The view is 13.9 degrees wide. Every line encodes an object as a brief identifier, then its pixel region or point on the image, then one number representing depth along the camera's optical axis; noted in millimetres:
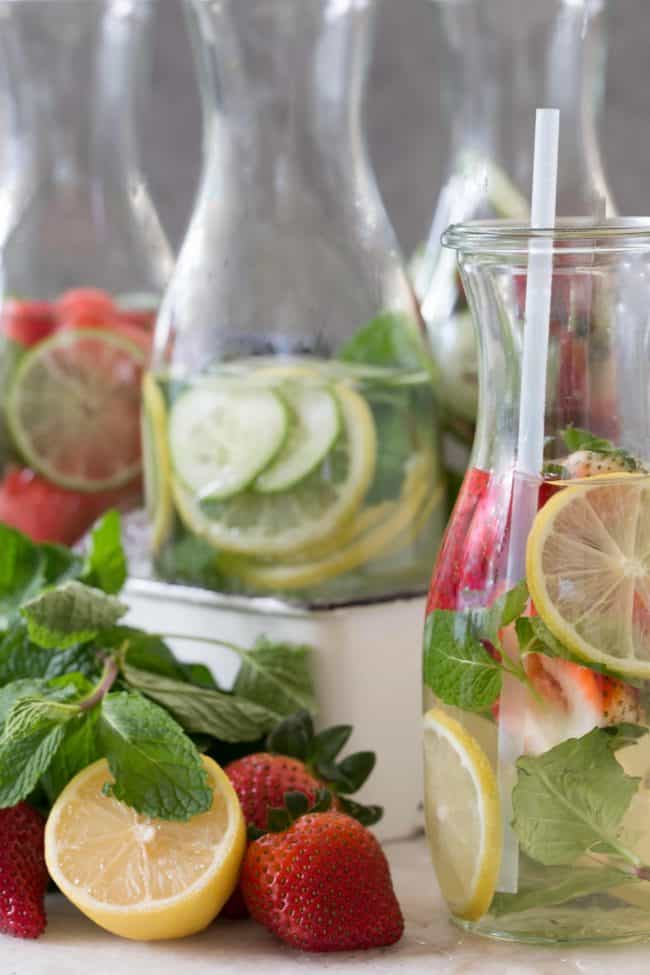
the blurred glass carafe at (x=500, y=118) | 865
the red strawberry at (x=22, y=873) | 725
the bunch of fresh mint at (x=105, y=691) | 722
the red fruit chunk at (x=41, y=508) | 929
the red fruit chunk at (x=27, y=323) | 930
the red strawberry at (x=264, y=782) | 742
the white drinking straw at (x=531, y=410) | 696
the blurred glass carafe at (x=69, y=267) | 927
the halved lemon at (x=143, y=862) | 711
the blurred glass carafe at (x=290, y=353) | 814
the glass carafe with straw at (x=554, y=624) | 686
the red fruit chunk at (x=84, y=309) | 932
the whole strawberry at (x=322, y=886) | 703
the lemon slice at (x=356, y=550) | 820
